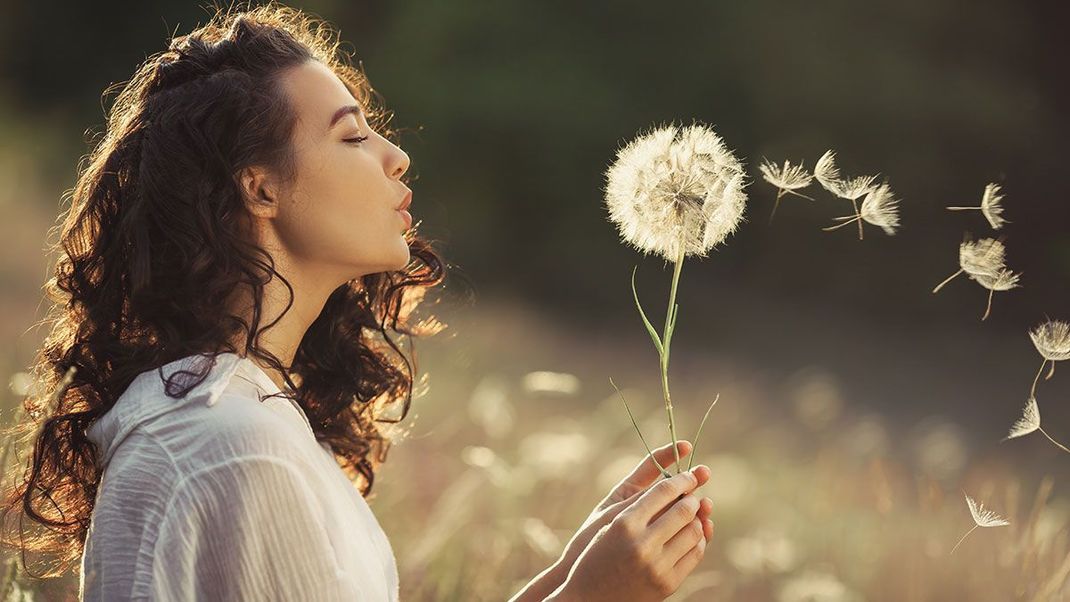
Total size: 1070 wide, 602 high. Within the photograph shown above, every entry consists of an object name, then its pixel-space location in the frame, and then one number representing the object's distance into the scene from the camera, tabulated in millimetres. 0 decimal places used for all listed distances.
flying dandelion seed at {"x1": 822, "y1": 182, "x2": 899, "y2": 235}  2203
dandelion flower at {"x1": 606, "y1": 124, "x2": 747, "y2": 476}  2188
